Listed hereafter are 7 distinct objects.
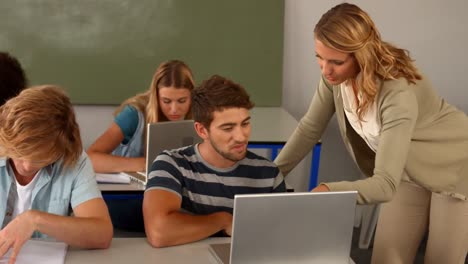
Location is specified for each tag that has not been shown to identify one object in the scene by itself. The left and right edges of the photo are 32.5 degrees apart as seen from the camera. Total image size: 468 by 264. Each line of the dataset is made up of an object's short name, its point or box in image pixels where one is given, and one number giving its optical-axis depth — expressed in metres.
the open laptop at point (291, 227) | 2.02
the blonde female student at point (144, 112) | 3.62
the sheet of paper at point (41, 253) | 2.17
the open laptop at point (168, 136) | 3.03
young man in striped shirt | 2.52
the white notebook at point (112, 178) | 3.31
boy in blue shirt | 2.15
